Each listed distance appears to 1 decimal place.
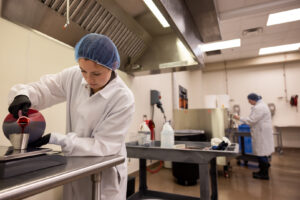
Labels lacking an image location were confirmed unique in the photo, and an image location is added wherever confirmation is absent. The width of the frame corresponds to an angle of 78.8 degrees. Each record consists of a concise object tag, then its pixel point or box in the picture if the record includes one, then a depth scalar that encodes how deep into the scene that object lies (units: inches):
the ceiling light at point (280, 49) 188.9
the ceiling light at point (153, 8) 38.0
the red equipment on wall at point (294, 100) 208.8
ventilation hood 44.1
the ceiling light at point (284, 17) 127.0
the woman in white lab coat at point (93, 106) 32.4
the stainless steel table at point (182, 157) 53.3
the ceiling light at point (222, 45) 175.8
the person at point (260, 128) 119.5
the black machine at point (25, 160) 18.3
